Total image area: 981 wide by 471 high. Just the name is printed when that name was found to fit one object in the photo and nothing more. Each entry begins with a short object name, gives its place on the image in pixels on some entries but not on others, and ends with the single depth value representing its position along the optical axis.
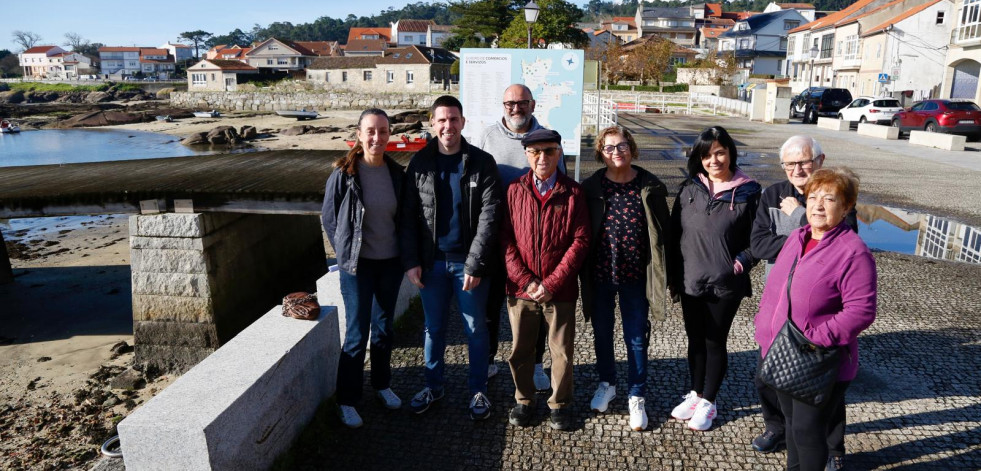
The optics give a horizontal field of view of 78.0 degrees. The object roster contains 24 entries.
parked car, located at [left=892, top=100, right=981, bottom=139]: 20.14
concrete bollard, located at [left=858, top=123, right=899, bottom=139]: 20.91
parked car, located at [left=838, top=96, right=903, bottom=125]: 24.05
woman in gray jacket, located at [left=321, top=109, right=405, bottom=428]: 3.75
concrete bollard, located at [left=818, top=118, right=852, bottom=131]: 23.72
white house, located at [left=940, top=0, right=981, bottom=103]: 27.67
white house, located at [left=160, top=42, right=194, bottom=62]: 143.62
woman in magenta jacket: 2.67
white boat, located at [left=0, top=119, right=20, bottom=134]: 42.55
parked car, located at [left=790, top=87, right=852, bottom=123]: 28.16
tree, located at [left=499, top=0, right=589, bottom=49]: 37.03
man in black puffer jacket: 3.71
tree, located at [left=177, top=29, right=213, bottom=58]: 153.88
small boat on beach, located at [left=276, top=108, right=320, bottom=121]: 46.03
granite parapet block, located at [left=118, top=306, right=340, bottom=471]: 2.77
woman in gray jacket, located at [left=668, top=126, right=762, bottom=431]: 3.51
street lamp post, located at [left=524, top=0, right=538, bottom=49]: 11.45
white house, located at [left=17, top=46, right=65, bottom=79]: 122.07
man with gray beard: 3.94
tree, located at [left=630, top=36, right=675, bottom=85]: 51.19
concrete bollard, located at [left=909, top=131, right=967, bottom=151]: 17.77
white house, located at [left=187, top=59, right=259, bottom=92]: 72.54
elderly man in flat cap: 3.55
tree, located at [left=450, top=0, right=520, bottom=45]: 51.81
